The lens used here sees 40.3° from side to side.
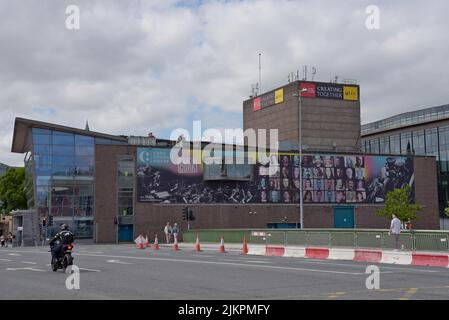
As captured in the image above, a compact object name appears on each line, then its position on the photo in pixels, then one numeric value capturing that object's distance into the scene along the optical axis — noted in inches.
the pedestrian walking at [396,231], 999.5
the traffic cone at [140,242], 1825.8
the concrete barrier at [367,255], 1024.2
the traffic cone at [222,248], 1469.0
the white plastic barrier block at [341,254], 1087.0
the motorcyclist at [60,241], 771.4
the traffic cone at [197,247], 1553.6
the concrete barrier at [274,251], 1298.0
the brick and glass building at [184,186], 2600.9
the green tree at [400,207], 2738.7
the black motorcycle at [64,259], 772.1
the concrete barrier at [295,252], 1222.3
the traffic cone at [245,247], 1402.6
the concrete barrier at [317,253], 1155.9
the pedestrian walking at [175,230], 1860.2
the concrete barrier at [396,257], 957.2
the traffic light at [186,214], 2126.7
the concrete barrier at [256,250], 1367.7
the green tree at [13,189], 3623.8
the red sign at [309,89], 4554.6
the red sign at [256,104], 5073.8
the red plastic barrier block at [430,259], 884.8
